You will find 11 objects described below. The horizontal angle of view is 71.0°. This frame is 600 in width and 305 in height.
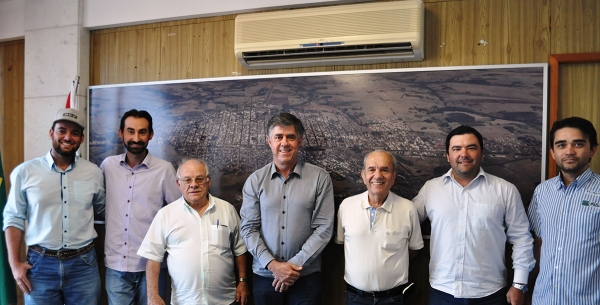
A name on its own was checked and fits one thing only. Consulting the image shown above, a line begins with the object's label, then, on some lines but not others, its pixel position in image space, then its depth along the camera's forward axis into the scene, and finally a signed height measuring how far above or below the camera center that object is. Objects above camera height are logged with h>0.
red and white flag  3.41 +0.38
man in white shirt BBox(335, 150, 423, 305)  2.38 -0.53
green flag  3.13 -1.02
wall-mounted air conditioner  2.79 +0.77
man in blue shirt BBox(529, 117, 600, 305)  2.13 -0.39
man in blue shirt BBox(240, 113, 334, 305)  2.56 -0.45
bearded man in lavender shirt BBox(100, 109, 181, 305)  2.93 -0.42
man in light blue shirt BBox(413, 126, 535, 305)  2.35 -0.49
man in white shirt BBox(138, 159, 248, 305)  2.54 -0.62
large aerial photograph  2.72 +0.20
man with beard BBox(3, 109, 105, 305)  2.78 -0.55
